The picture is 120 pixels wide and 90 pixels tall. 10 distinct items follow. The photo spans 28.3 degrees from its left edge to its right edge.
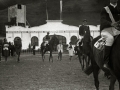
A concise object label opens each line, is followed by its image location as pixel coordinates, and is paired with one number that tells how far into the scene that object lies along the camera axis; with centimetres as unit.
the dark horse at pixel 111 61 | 519
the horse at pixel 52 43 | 2255
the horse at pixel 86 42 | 1269
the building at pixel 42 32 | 5172
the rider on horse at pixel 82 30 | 1362
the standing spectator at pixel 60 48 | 2565
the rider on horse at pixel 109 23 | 546
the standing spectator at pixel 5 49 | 2299
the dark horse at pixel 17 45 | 2294
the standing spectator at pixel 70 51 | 2623
